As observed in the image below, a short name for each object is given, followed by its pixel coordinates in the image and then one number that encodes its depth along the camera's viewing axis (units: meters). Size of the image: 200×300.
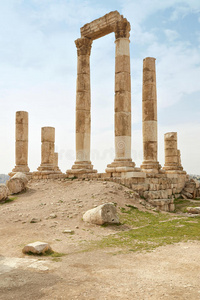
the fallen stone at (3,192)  15.87
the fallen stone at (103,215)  10.72
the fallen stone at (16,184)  17.92
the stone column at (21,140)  24.47
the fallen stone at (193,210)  15.17
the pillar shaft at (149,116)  20.59
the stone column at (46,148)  22.36
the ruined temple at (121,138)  17.45
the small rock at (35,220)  11.23
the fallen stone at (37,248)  7.49
